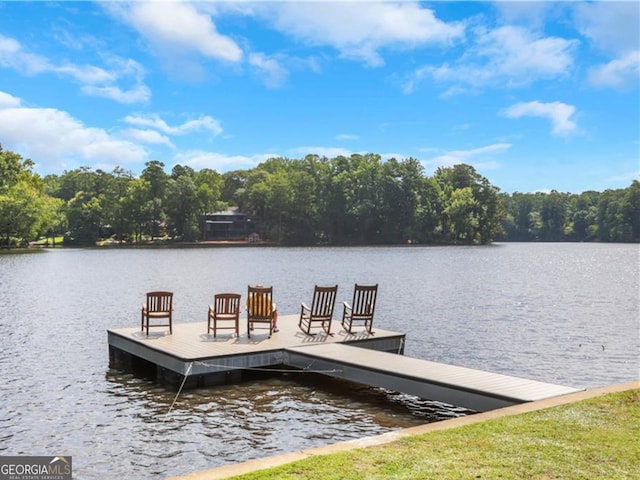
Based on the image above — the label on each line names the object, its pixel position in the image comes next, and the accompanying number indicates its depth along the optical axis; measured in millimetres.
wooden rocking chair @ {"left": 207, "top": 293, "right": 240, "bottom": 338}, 13648
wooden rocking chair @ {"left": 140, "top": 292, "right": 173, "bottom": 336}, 13883
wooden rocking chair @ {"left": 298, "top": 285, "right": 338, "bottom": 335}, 14158
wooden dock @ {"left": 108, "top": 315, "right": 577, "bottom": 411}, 9547
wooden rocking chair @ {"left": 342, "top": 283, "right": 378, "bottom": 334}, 14586
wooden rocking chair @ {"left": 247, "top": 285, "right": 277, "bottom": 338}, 13977
